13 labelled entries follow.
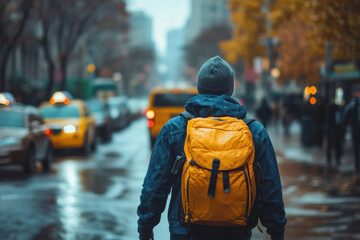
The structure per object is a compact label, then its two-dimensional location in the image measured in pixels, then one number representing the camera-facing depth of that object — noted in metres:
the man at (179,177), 3.62
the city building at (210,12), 150.88
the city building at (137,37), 186.44
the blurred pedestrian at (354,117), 15.29
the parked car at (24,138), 14.84
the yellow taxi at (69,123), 20.91
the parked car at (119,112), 37.16
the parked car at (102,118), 27.95
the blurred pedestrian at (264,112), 33.00
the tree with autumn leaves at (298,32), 19.84
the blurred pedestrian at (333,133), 17.66
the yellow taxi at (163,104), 19.81
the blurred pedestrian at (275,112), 36.06
